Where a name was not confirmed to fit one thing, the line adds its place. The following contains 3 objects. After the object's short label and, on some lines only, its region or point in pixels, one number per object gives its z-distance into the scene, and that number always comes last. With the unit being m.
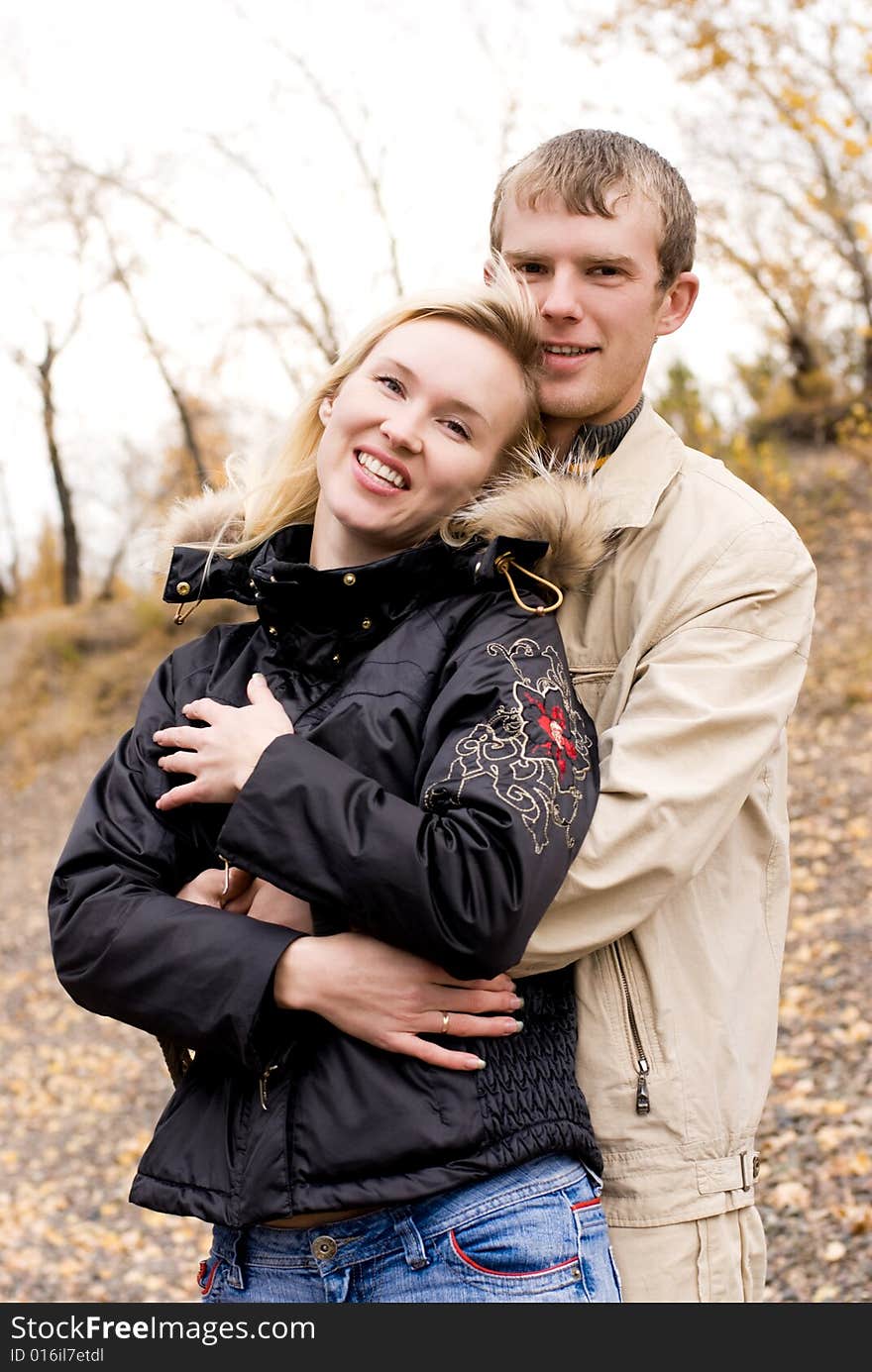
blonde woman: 1.82
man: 1.96
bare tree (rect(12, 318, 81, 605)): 22.03
